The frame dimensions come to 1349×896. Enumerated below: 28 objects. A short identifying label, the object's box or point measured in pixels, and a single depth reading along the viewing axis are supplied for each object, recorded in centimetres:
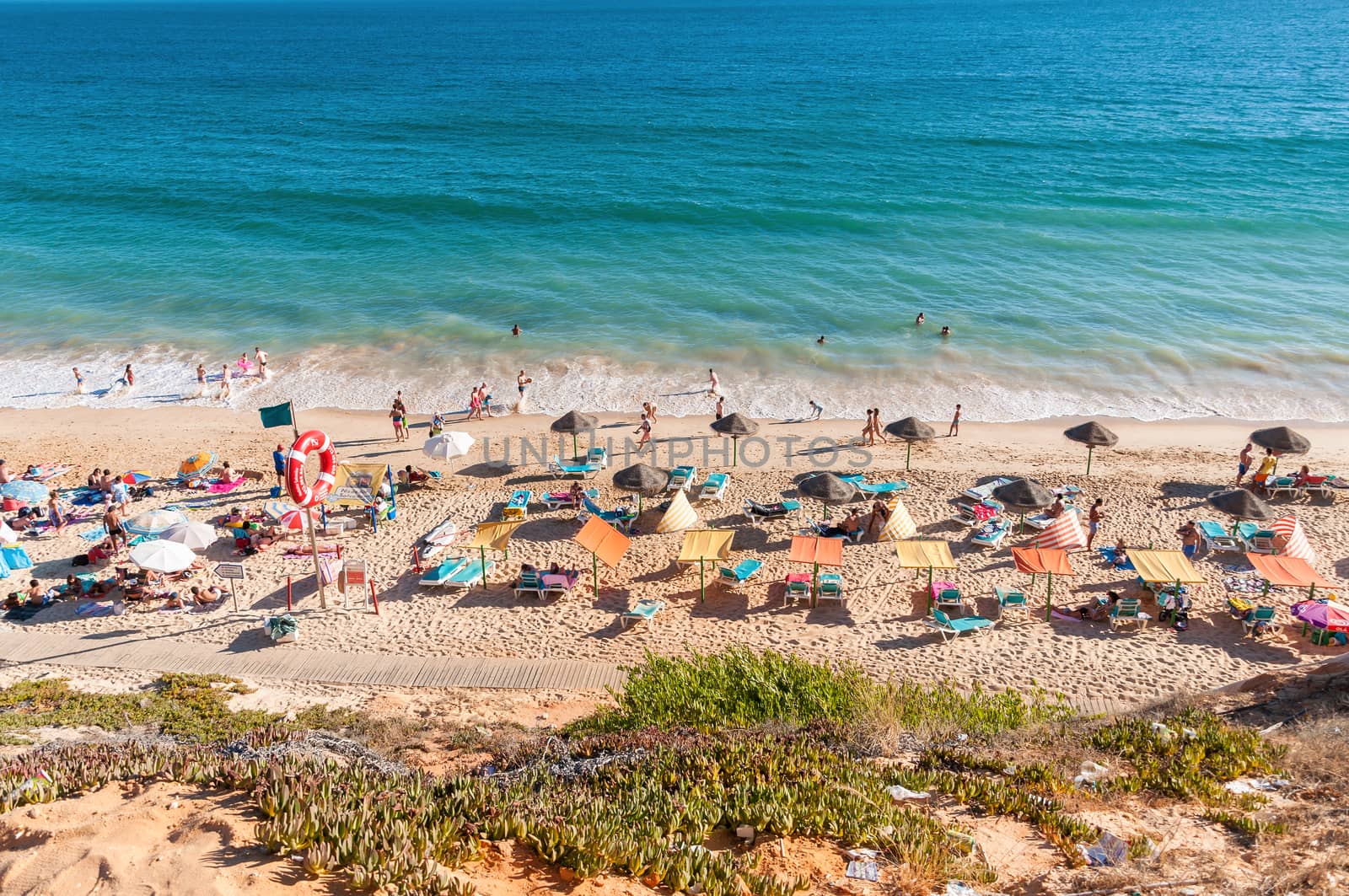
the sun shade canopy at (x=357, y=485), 2033
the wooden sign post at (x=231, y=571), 1666
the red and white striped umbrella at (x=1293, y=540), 1694
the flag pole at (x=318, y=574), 1566
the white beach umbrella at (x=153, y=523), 1866
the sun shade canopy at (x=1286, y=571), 1563
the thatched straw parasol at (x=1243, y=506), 1834
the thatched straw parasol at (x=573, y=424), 2259
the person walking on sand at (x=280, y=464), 2206
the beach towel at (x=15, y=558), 1797
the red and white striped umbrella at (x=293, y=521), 1917
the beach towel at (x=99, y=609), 1650
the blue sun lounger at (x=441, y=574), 1744
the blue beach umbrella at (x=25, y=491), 2028
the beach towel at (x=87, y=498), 2122
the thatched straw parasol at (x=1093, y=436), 2148
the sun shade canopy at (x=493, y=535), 1748
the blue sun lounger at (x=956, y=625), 1570
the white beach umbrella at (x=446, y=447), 2241
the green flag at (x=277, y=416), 1816
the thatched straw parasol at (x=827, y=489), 1883
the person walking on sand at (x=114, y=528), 1858
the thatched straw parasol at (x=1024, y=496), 1866
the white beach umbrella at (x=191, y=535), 1797
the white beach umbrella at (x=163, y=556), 1673
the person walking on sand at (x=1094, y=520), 1905
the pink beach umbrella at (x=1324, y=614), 1467
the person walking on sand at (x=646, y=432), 2484
